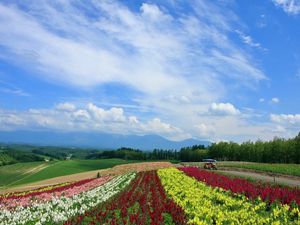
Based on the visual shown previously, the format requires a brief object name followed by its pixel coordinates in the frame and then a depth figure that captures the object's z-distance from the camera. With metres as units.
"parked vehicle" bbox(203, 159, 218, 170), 35.34
